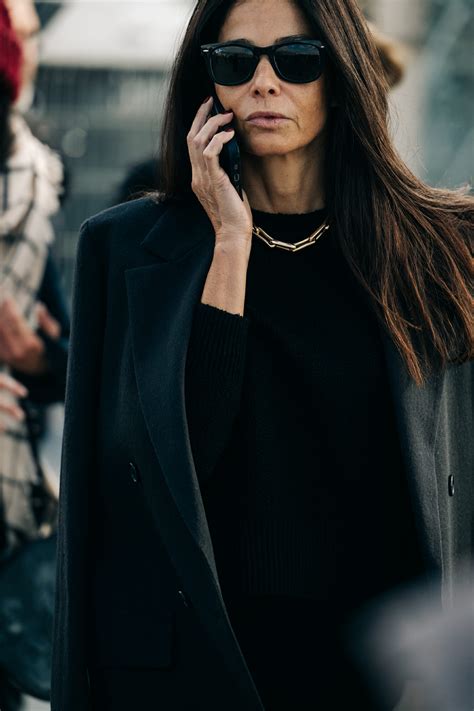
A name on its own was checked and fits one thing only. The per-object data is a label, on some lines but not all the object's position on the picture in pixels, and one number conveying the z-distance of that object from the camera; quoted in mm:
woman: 4052
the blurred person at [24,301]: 6740
